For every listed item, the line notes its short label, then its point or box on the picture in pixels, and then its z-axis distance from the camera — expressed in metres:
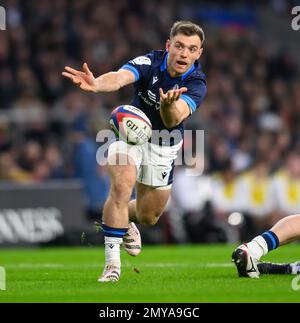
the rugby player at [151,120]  16.53
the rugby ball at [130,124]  16.89
